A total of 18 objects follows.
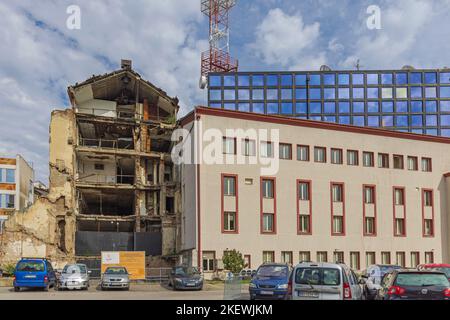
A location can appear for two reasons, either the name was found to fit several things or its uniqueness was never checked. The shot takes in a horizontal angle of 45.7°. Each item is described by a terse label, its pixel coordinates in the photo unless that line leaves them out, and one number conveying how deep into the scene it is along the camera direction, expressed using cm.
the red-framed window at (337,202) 4694
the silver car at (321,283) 1538
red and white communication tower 8706
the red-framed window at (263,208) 4394
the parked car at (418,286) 1462
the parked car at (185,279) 3203
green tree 3984
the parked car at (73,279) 3037
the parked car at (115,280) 3116
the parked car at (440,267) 2702
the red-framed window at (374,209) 4828
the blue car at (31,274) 2811
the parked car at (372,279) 2055
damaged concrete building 4888
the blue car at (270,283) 2278
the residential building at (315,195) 4250
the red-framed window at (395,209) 4969
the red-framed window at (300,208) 4541
